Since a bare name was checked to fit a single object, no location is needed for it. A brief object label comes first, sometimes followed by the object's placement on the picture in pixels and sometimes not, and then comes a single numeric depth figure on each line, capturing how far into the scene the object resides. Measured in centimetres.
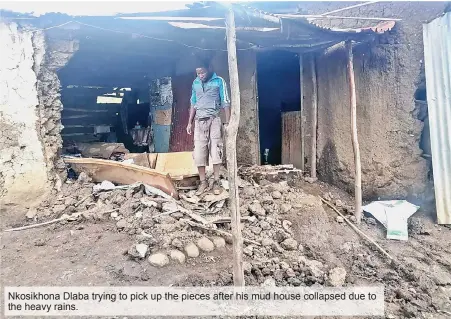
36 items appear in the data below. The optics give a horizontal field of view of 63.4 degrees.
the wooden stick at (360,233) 479
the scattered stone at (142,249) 411
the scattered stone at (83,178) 548
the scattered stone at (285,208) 535
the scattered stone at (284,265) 429
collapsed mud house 495
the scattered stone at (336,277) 416
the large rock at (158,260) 406
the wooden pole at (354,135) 551
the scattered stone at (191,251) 430
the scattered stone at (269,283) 394
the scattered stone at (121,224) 462
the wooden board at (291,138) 718
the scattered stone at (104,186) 527
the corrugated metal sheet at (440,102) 531
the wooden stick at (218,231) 468
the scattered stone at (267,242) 467
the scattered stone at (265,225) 496
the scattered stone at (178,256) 418
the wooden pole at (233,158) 353
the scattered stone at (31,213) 494
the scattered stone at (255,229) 487
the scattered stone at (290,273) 419
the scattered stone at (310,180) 661
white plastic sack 523
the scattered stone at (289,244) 474
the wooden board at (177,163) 579
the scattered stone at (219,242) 452
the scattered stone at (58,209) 497
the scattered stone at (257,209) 514
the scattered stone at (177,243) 434
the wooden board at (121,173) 521
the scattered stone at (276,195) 558
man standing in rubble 531
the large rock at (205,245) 442
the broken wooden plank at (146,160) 606
